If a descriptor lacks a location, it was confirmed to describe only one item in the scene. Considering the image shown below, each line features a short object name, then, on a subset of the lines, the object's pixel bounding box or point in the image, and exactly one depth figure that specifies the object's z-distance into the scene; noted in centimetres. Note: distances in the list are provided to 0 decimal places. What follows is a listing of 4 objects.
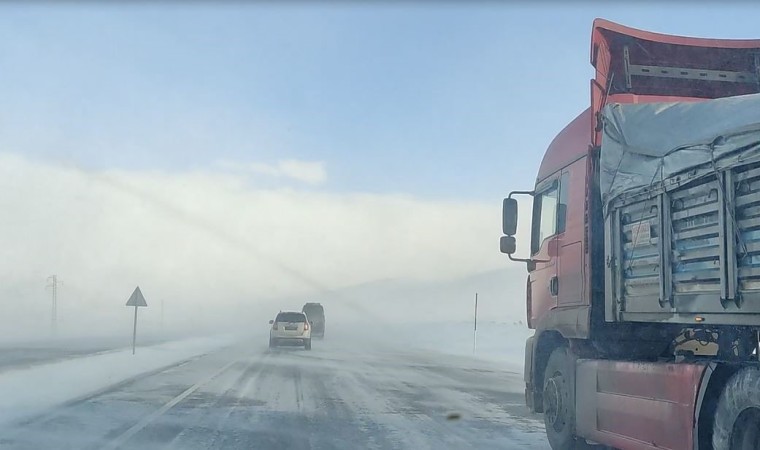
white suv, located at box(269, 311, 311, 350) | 3616
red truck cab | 698
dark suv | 5400
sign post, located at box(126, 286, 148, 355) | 2592
